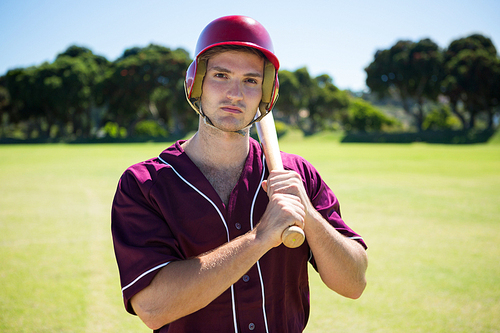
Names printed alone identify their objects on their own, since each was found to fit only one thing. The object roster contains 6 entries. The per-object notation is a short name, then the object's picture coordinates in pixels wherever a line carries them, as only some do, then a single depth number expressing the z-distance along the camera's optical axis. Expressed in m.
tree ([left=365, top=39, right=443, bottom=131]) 44.12
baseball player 1.53
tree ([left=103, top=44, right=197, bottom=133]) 46.31
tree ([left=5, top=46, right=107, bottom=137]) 45.69
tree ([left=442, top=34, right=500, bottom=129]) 40.06
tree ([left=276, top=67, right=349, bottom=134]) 52.41
